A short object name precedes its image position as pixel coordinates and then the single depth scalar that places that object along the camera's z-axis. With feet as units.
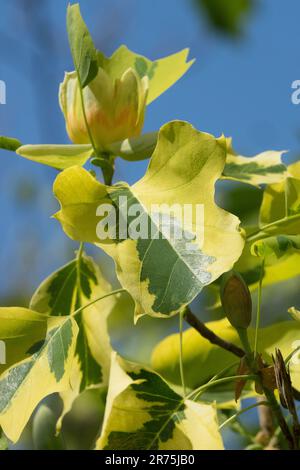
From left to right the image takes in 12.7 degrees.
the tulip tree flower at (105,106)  2.59
